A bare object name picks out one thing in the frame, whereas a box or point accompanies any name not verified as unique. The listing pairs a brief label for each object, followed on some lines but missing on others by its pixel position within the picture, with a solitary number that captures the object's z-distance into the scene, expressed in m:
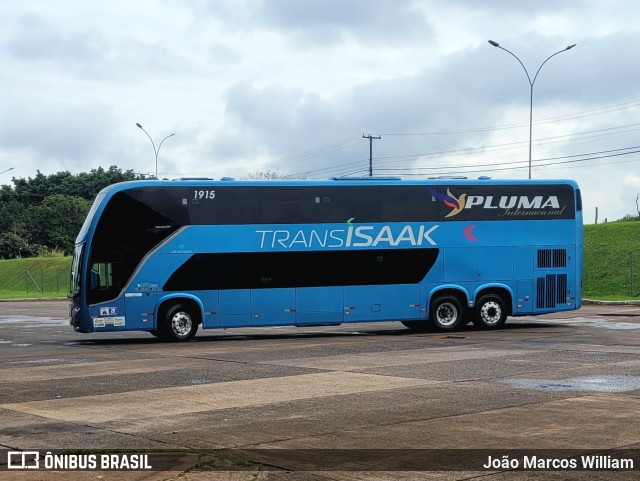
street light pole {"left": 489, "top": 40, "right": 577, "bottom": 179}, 44.31
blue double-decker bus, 23.50
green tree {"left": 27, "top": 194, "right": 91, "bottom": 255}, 102.00
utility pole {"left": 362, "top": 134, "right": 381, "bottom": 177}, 89.69
